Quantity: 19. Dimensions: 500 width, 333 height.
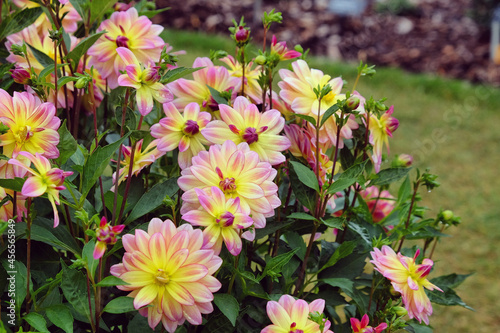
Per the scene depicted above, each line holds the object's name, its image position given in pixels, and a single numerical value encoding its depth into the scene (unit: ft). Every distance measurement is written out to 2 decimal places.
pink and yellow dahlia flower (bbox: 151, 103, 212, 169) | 4.47
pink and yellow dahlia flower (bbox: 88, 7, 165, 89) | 4.71
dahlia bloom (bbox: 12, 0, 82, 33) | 5.23
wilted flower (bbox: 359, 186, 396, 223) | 5.37
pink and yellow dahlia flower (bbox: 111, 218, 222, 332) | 4.10
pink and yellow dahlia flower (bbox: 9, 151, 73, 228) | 4.04
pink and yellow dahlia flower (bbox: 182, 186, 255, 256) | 4.16
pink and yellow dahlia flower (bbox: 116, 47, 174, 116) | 4.36
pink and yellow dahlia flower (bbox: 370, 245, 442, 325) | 4.48
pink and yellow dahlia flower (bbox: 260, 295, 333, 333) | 4.29
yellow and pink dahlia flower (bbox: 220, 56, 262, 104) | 4.83
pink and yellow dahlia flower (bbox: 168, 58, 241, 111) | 4.73
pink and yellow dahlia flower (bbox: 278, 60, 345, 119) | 4.66
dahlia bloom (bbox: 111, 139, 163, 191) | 4.53
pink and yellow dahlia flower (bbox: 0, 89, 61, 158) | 4.28
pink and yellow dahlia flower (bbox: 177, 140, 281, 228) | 4.26
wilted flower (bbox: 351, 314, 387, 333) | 4.41
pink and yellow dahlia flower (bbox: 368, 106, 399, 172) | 4.80
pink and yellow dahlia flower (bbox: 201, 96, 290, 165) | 4.45
